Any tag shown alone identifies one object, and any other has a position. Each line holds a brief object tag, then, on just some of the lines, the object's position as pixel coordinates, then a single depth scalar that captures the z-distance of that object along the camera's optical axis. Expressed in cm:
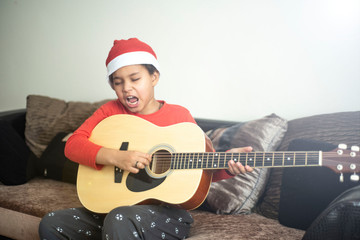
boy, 130
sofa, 155
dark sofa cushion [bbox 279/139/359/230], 151
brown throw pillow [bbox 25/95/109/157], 252
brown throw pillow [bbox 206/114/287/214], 177
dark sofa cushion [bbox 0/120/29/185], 213
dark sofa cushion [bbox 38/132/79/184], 224
